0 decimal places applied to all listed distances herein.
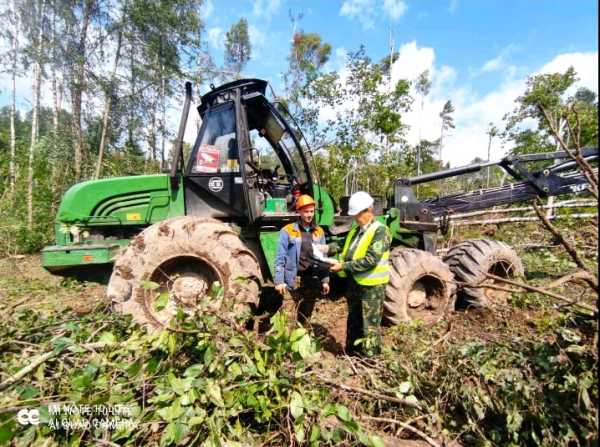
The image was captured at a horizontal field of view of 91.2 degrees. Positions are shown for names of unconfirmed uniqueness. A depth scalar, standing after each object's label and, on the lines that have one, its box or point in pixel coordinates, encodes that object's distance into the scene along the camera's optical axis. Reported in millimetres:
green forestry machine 2924
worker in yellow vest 2613
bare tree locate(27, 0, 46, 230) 8984
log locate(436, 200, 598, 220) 7820
